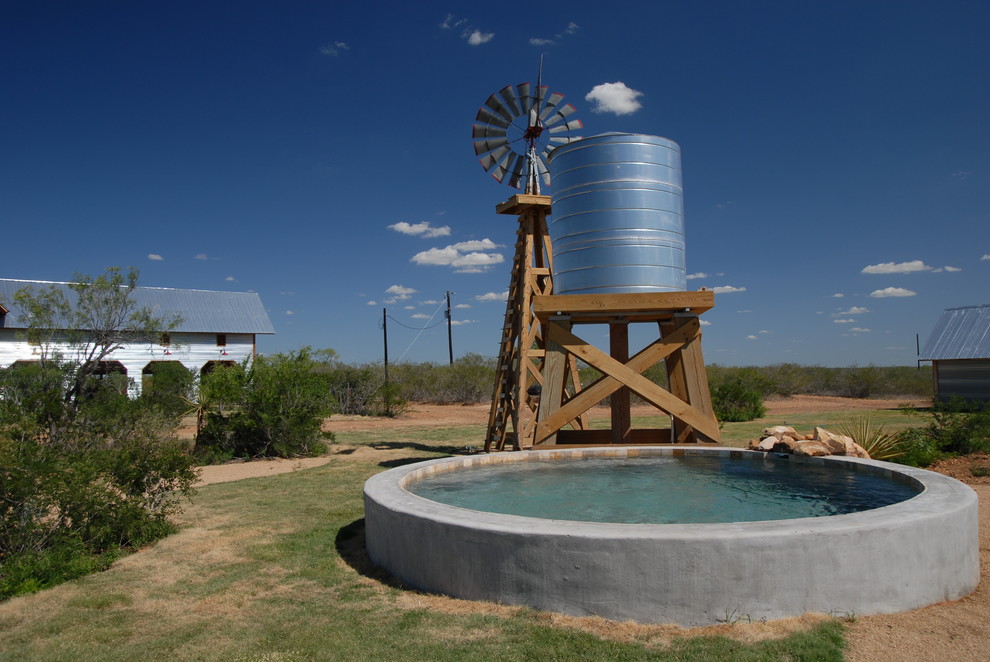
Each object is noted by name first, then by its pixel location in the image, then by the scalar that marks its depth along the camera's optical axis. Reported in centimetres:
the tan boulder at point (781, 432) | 955
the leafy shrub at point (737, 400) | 2442
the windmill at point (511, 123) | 1352
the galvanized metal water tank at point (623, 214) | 1041
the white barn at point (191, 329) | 3117
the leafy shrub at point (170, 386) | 1998
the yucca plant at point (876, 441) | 1094
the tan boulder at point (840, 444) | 887
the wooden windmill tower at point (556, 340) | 1068
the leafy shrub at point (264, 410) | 1514
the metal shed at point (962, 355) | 2652
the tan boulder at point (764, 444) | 931
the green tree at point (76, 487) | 615
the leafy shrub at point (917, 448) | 1109
